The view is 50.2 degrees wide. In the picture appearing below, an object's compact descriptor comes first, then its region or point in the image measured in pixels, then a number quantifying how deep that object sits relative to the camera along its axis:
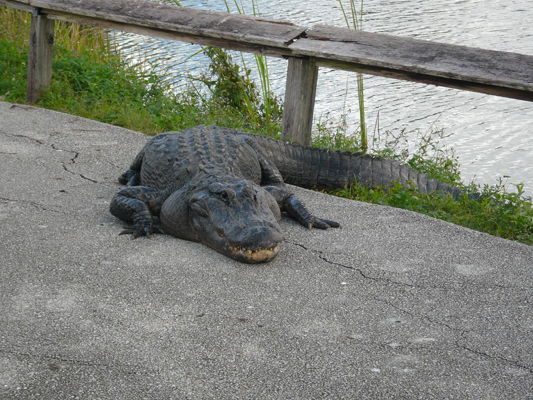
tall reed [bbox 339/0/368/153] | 6.41
